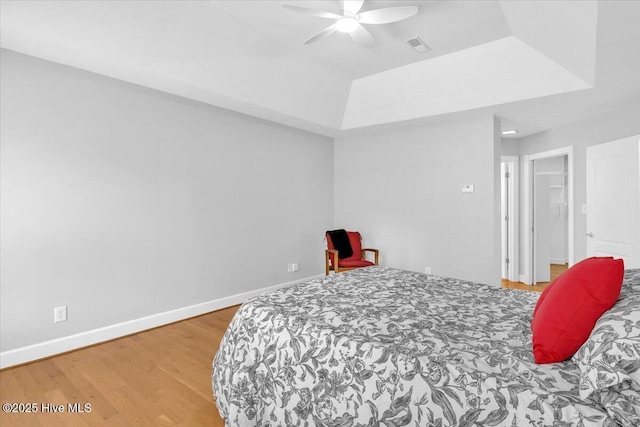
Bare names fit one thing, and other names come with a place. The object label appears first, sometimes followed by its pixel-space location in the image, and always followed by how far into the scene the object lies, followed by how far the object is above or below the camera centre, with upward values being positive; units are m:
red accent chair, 4.69 -0.80
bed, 1.11 -0.66
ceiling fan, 2.44 +1.43
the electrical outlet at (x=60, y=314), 2.93 -0.94
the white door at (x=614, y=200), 3.34 +0.01
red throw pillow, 1.32 -0.45
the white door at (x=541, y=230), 5.30 -0.46
